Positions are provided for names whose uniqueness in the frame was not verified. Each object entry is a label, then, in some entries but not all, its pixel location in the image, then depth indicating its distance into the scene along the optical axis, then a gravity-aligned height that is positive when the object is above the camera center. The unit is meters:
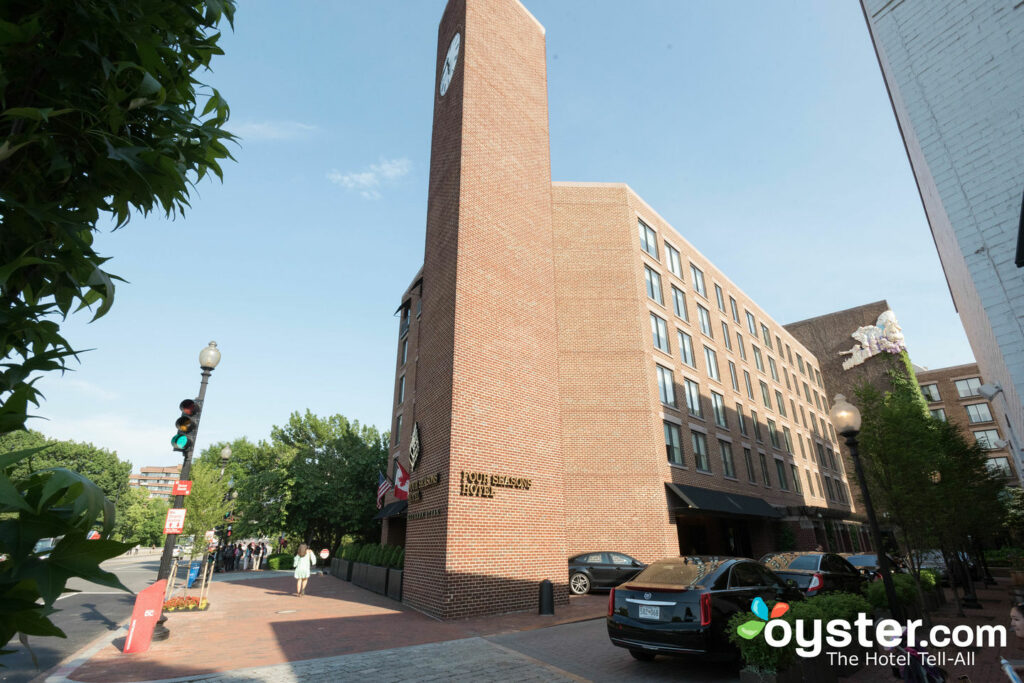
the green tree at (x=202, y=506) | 18.95 +1.13
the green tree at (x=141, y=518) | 76.00 +3.05
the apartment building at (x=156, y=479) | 192.38 +21.03
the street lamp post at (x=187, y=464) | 10.33 +1.48
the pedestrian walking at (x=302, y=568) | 17.69 -0.96
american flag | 21.79 +2.00
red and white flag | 17.41 +1.71
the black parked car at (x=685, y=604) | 7.14 -0.94
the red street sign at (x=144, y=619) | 9.36 -1.36
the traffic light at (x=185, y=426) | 10.14 +2.07
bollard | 13.26 -1.50
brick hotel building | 14.10 +6.18
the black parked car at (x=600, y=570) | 18.53 -1.16
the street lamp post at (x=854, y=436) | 8.31 +1.65
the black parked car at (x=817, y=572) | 11.28 -0.78
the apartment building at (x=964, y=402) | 57.06 +14.02
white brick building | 8.83 +7.23
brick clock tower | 13.43 +5.40
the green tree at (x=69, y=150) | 2.23 +1.72
